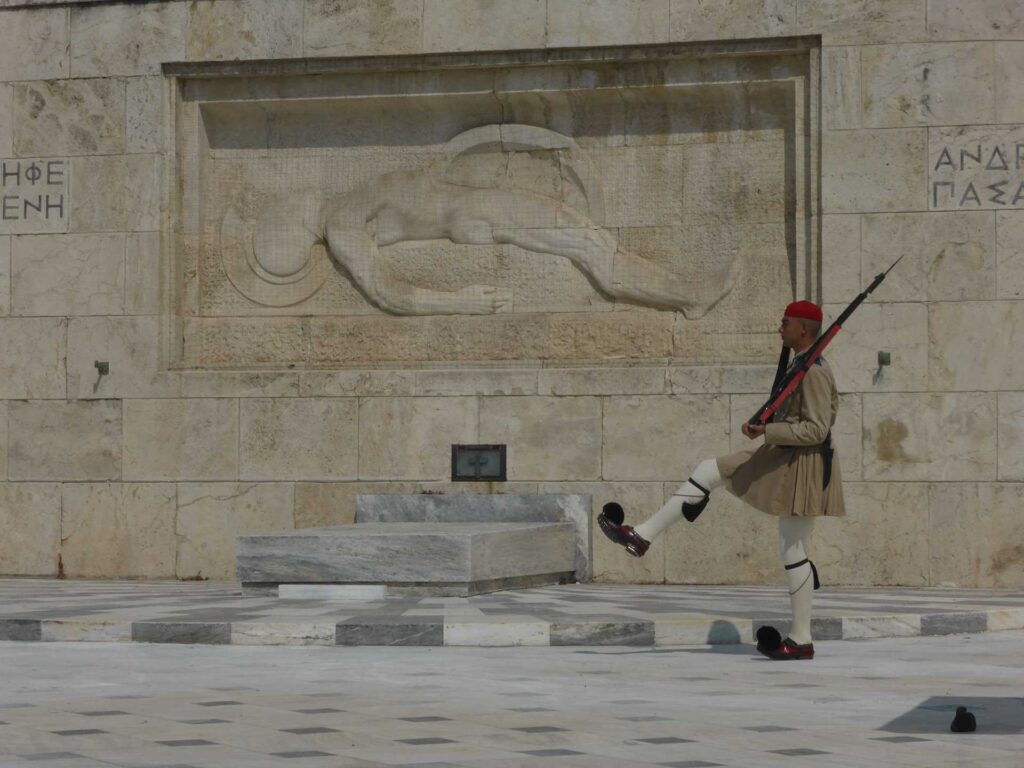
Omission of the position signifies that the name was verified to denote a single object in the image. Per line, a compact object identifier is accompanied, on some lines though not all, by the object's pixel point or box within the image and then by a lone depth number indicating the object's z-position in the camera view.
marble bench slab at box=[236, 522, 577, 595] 20.82
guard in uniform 16.12
